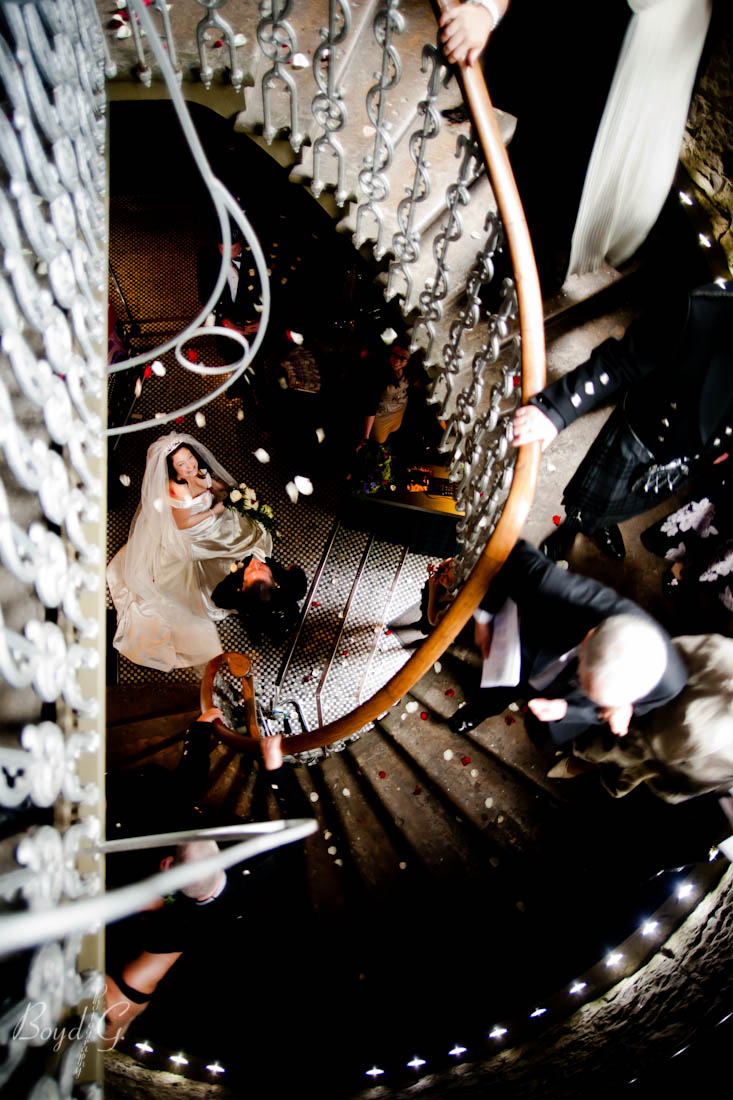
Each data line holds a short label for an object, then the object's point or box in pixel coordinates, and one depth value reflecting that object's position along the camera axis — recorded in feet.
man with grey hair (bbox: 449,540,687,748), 7.44
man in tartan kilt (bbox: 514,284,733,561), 8.04
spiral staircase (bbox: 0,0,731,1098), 9.24
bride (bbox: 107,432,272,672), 16.65
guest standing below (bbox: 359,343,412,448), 17.21
